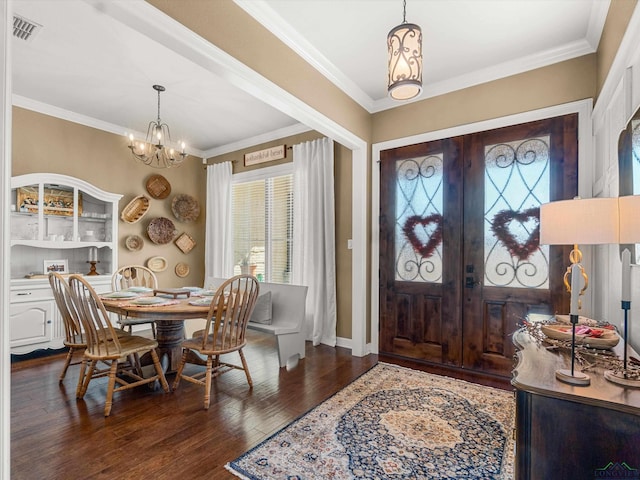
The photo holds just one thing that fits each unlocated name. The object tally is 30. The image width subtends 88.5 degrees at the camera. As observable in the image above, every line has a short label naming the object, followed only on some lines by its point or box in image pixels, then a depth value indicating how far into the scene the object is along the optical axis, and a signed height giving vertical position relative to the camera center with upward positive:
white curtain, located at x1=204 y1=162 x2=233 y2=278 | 5.51 +0.32
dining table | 2.57 -0.56
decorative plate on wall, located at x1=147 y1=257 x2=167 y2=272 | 5.10 -0.34
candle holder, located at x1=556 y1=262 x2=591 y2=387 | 1.17 -0.44
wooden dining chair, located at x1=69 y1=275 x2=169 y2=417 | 2.40 -0.82
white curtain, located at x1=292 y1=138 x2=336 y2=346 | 4.22 +0.08
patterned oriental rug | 1.81 -1.25
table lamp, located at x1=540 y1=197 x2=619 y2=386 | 1.21 +0.07
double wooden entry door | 3.00 +0.01
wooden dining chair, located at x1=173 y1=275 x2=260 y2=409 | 2.60 -0.76
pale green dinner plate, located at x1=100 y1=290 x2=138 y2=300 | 2.98 -0.49
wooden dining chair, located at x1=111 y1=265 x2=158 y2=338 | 3.47 -0.52
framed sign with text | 4.86 +1.35
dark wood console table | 1.04 -0.61
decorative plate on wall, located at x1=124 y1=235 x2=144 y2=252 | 4.83 -0.01
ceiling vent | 2.48 +1.68
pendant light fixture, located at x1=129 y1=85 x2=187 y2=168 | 3.55 +1.24
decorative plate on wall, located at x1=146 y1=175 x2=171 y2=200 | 5.09 +0.88
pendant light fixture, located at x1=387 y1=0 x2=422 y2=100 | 1.86 +1.07
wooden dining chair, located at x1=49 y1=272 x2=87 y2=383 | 2.70 -0.66
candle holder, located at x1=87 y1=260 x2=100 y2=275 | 4.31 -0.34
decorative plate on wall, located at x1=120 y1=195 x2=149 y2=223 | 4.79 +0.49
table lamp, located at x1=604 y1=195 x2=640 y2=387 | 1.17 -0.03
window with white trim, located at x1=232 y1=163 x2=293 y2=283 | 4.86 +0.32
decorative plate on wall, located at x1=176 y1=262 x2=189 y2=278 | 5.50 -0.45
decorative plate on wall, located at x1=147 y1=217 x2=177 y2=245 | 5.09 +0.19
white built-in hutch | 3.62 -0.01
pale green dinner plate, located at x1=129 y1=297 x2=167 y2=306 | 2.74 -0.50
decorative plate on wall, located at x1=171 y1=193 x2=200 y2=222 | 5.43 +0.59
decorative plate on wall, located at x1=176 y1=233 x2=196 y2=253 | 5.53 -0.01
